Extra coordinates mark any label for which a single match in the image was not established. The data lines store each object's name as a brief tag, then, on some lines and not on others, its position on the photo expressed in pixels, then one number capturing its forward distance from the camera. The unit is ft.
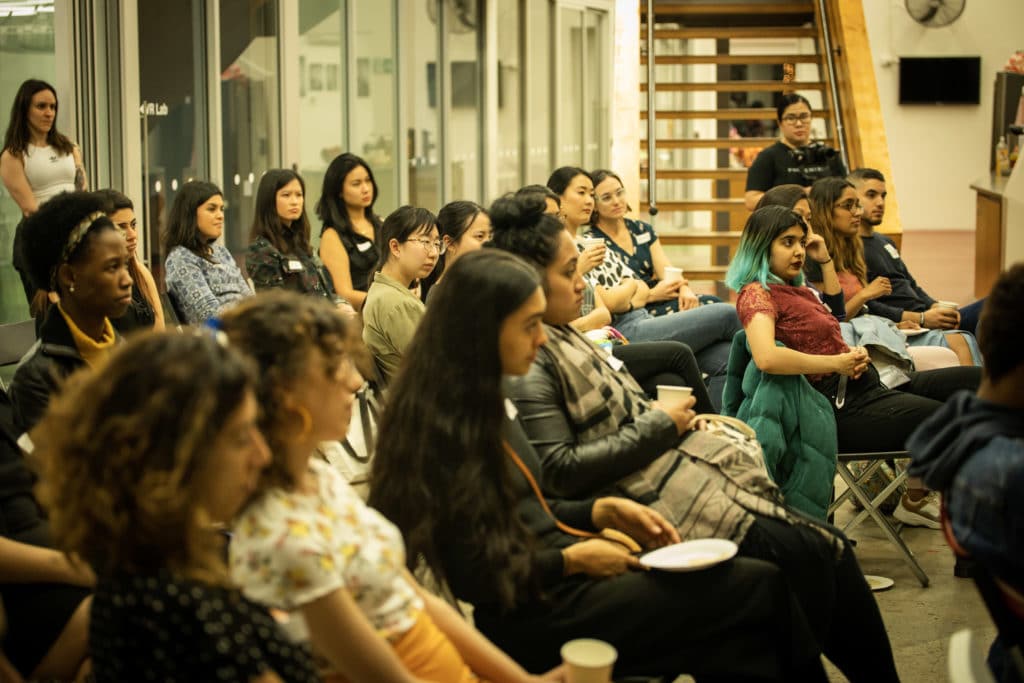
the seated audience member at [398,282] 14.02
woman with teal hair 13.80
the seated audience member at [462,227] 16.35
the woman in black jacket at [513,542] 7.50
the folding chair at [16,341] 12.17
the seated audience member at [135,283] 13.89
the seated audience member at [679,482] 9.07
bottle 36.44
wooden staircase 35.65
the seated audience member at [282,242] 18.69
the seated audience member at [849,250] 18.10
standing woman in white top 18.29
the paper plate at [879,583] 13.85
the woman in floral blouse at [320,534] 5.79
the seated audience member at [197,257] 17.13
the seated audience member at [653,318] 17.19
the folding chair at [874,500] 13.91
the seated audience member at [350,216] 19.75
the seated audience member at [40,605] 7.61
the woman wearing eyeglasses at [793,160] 24.56
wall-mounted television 57.36
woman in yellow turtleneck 9.52
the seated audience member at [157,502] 5.06
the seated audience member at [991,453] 6.40
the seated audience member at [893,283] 18.85
